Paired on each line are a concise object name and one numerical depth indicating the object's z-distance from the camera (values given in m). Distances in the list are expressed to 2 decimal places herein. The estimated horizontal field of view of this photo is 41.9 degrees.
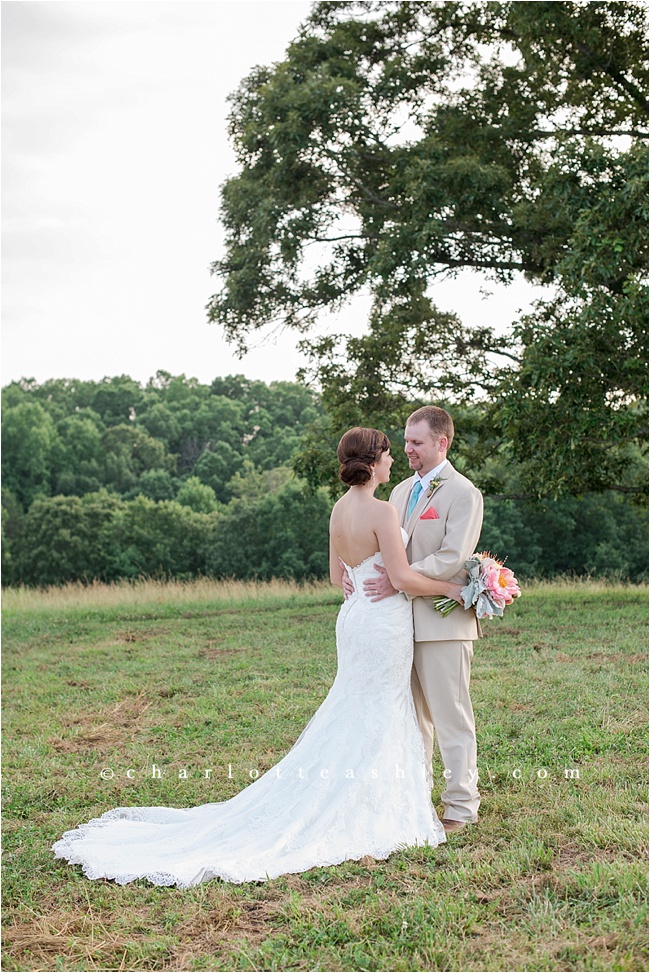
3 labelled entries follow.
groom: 4.42
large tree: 10.79
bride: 4.02
